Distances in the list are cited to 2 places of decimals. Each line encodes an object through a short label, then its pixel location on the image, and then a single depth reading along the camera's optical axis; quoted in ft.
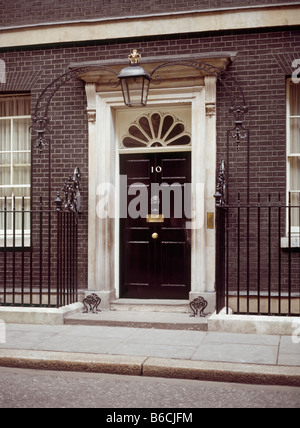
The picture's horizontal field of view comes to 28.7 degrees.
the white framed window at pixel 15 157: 31.78
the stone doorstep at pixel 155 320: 23.83
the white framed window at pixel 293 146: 28.53
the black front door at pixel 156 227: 29.66
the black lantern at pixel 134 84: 24.06
